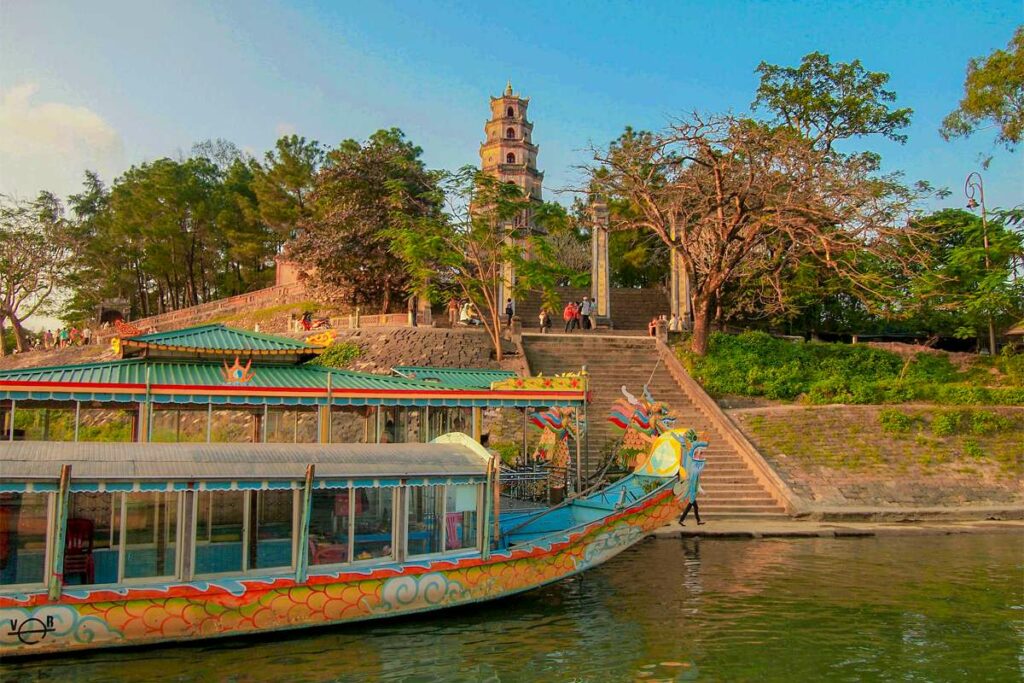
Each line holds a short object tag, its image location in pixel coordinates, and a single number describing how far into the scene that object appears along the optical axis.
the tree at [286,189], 43.62
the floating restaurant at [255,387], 12.48
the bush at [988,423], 21.58
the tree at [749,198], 24.75
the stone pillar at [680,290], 32.03
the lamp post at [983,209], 28.22
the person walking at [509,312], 28.70
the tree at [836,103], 35.09
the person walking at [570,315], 29.75
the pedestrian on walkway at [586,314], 31.00
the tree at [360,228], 33.81
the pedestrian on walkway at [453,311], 29.64
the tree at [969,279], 26.36
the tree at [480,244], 26.28
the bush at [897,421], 21.62
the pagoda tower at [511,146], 53.56
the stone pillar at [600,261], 31.55
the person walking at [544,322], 29.11
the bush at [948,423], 21.42
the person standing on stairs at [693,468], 12.91
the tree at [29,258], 41.03
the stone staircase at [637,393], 18.59
